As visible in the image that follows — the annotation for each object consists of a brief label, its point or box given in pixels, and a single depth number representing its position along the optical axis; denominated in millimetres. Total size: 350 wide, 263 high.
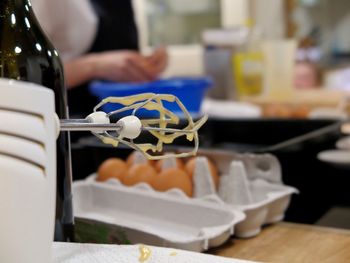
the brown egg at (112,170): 1229
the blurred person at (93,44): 1861
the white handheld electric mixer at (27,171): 534
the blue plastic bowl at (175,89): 1598
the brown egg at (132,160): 1254
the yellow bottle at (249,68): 2287
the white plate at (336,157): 1326
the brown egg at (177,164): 1233
